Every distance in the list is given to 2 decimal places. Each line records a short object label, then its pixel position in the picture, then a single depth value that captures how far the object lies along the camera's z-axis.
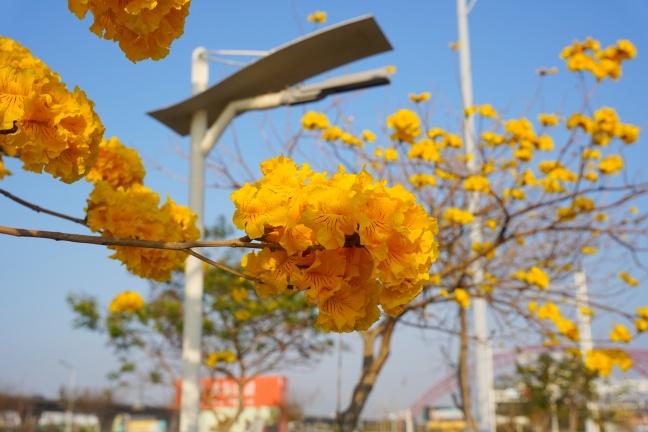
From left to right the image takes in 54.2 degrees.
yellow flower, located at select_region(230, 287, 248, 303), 6.70
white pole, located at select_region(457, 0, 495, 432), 6.13
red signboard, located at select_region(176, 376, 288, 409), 13.28
